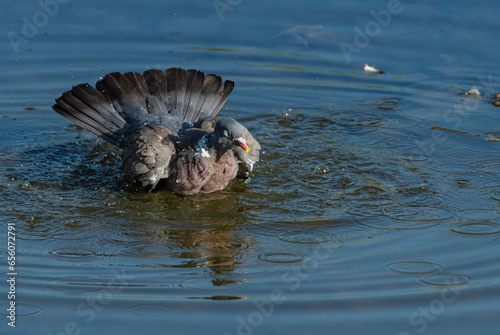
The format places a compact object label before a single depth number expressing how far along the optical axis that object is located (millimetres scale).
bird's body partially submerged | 13187
